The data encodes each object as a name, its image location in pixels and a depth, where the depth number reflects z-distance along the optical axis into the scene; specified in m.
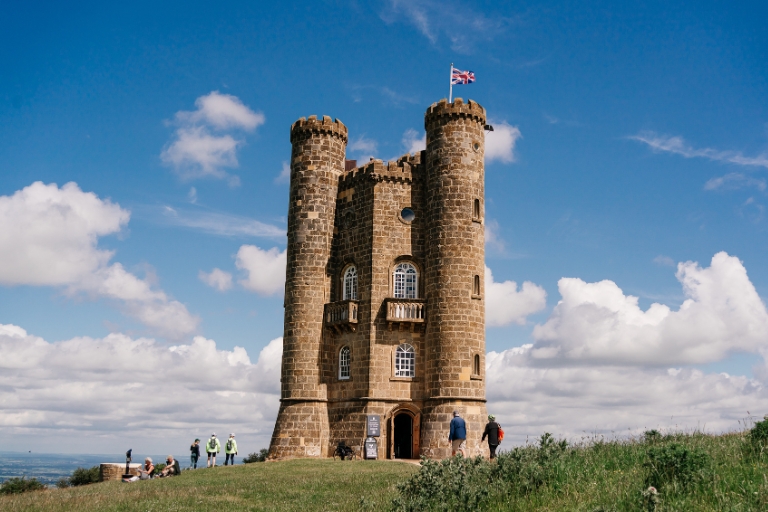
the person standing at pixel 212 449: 37.16
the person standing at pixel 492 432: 27.00
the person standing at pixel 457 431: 26.38
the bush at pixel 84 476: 48.12
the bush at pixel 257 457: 42.83
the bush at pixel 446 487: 15.81
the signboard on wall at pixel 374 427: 37.59
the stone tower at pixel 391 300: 37.66
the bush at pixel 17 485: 36.48
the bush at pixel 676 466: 14.23
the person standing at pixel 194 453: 38.16
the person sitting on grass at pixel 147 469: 30.92
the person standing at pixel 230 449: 38.84
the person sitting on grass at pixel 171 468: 30.00
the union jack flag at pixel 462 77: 40.50
